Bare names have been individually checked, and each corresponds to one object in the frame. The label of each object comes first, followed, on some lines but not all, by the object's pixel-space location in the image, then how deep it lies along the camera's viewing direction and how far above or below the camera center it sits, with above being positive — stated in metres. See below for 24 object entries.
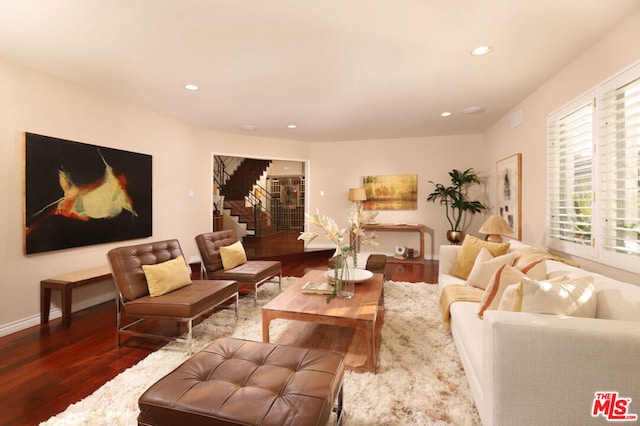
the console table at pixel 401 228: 5.91 -0.34
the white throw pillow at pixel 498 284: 1.91 -0.47
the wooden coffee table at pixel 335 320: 2.11 -0.80
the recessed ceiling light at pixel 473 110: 4.34 +1.54
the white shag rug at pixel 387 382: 1.67 -1.15
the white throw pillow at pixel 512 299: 1.50 -0.46
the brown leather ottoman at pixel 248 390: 1.17 -0.79
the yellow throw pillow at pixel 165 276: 2.67 -0.62
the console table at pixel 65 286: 2.96 -0.78
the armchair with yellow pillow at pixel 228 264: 3.50 -0.68
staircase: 8.76 +0.44
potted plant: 5.79 +0.28
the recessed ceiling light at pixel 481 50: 2.62 +1.48
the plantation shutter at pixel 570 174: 2.66 +0.39
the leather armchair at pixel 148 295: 2.44 -0.75
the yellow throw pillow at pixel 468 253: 3.01 -0.44
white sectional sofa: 1.17 -0.63
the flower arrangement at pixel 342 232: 2.42 -0.17
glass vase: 2.55 -0.63
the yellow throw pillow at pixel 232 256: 3.69 -0.57
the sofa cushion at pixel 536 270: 2.05 -0.41
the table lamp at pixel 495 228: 3.72 -0.20
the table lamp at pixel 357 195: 6.35 +0.37
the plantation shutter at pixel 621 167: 2.13 +0.36
